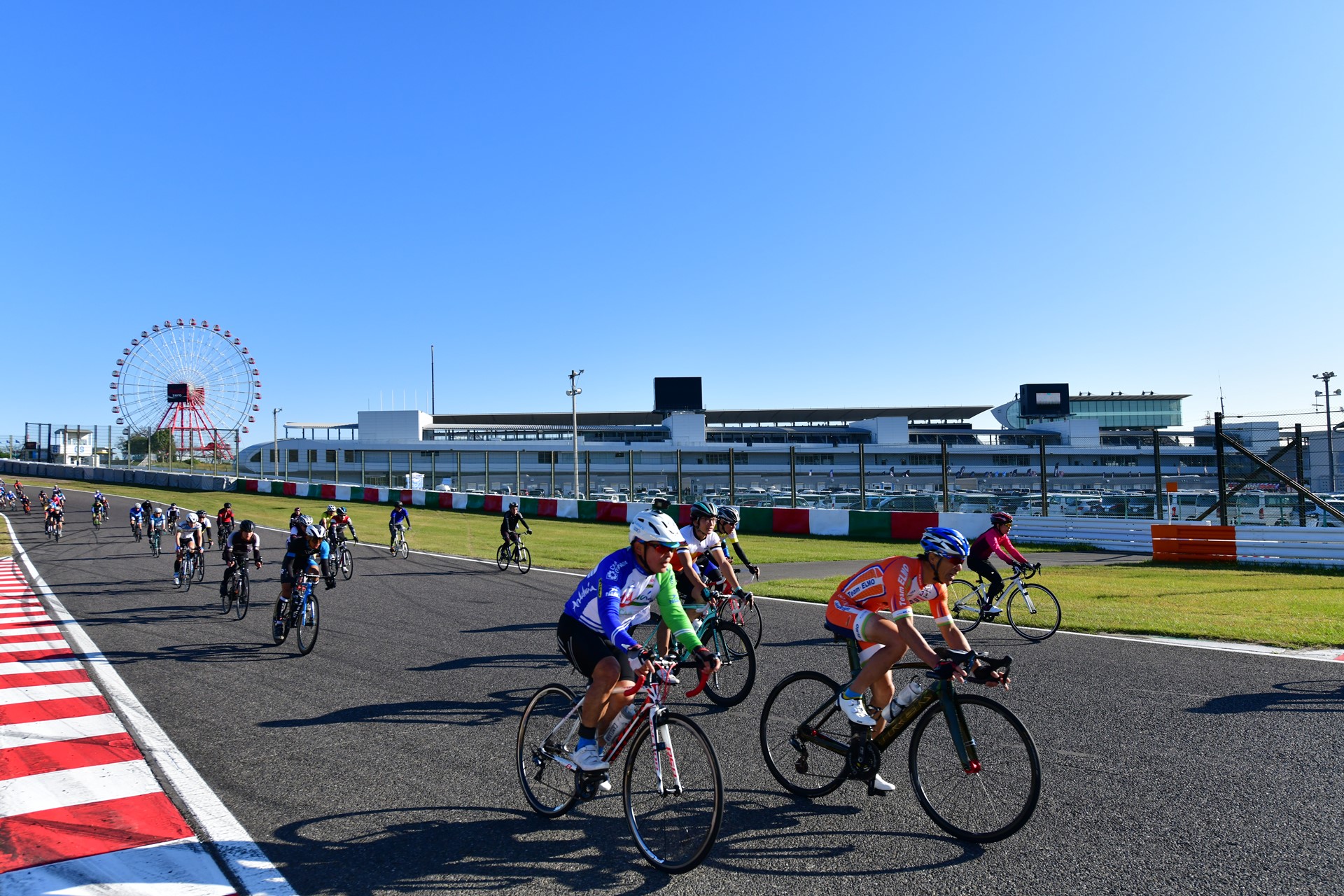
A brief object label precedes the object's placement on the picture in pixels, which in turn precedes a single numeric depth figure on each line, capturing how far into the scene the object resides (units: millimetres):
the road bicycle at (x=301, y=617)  9883
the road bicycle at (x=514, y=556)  19200
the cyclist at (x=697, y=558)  7461
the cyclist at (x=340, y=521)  18011
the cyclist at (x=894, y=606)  4762
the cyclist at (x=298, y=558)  10172
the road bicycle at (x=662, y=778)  4020
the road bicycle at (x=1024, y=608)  10398
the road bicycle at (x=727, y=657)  7598
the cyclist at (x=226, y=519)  15959
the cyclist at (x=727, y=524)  9891
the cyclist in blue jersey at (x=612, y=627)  4434
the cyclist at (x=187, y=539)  16328
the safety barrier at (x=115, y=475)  56812
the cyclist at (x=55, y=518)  29859
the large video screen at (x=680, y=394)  95938
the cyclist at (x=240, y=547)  12070
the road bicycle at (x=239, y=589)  12586
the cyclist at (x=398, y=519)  22484
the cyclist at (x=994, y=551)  10234
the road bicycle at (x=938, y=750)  4301
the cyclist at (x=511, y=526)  19078
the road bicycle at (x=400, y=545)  22656
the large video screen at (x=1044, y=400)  98000
